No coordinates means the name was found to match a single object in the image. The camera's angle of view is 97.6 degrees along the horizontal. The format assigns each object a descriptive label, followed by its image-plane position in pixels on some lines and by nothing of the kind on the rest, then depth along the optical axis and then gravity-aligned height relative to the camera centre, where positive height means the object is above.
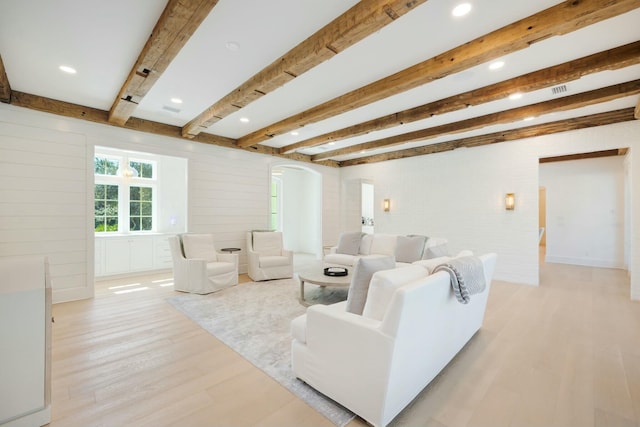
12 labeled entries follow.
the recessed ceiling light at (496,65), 2.86 +1.56
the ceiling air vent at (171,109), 4.18 +1.60
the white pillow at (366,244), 5.66 -0.60
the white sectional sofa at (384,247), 4.93 -0.60
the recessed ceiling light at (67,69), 3.04 +1.59
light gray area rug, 2.05 -1.25
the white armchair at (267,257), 5.14 -0.81
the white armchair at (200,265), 4.40 -0.84
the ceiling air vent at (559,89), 3.43 +1.57
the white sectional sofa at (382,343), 1.58 -0.82
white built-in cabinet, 5.42 -0.82
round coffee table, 3.59 -0.87
